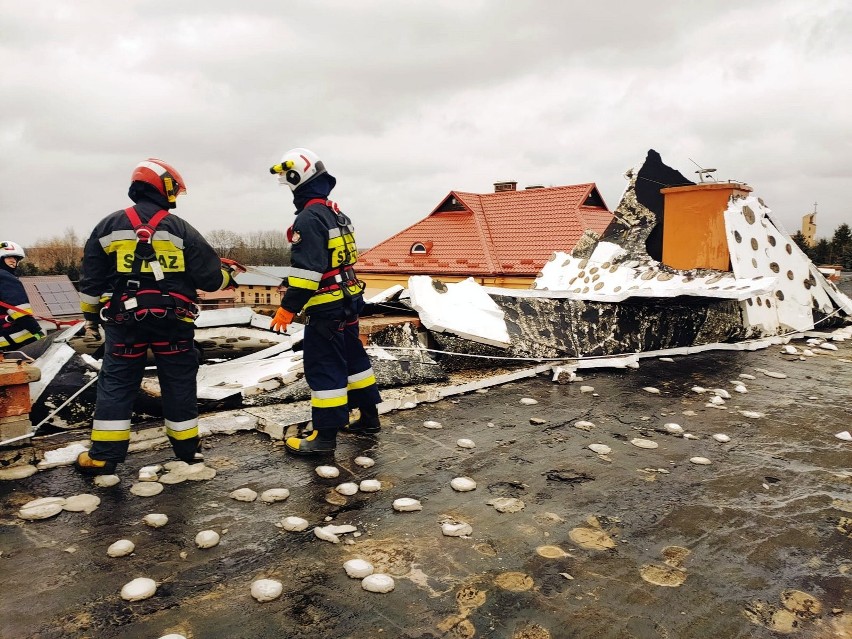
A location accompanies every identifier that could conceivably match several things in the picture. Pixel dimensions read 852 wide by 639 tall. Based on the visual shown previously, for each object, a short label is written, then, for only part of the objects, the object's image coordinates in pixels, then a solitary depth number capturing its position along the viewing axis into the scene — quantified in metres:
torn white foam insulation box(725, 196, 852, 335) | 8.14
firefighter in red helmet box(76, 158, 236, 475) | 3.38
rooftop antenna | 8.85
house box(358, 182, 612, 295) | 21.75
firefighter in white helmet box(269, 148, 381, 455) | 3.82
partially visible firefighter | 7.27
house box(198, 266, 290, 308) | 51.60
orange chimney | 8.31
